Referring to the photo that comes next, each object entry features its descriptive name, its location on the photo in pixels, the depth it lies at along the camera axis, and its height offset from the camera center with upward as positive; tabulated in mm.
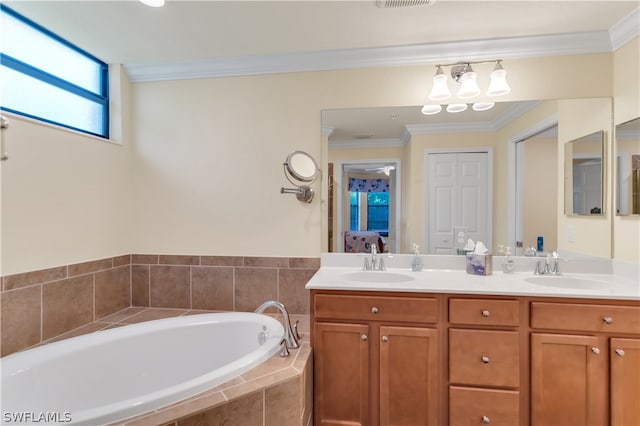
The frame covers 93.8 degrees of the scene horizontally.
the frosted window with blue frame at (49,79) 1672 +851
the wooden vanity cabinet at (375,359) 1611 -810
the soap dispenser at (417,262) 2080 -352
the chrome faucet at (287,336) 1591 -687
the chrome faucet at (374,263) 2111 -365
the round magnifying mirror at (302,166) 2123 +326
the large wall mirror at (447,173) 2020 +276
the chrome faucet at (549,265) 1939 -354
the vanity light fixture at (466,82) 1895 +838
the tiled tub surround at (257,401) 1123 -768
